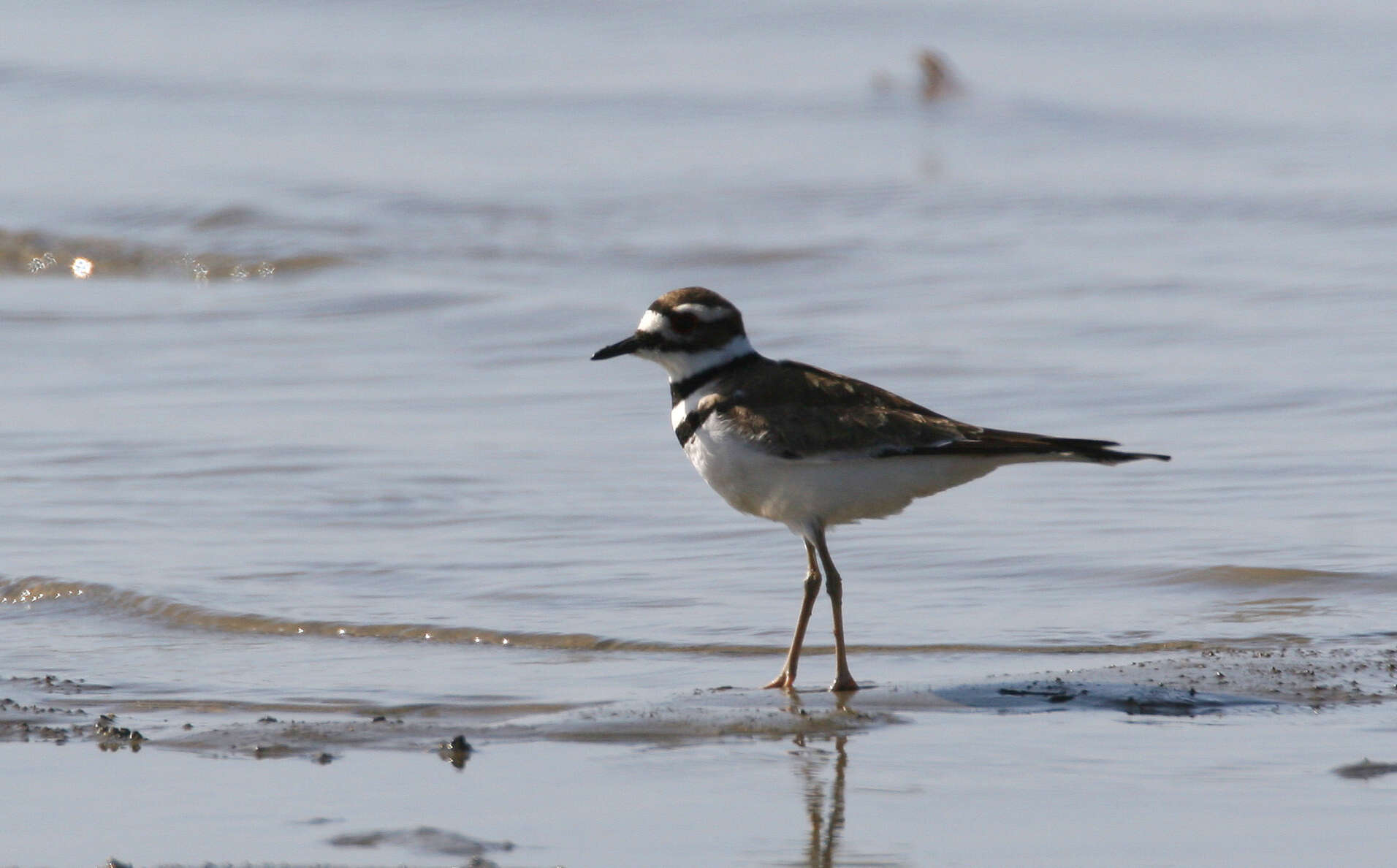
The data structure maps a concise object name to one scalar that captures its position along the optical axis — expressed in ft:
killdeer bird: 38.68
